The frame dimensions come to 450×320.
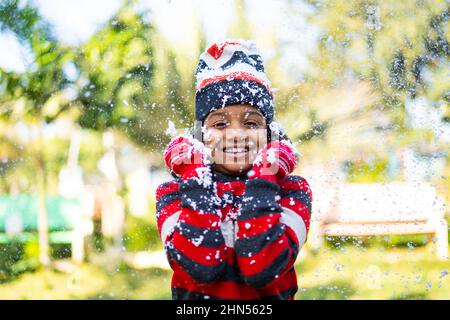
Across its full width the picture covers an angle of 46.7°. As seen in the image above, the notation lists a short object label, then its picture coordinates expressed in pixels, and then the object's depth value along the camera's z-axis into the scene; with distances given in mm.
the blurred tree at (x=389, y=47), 3920
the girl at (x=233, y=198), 1345
